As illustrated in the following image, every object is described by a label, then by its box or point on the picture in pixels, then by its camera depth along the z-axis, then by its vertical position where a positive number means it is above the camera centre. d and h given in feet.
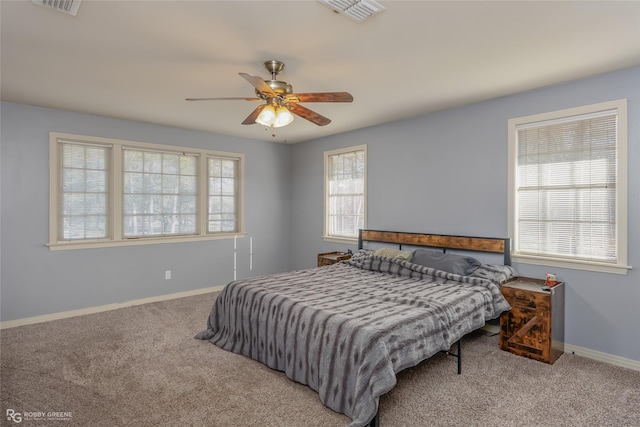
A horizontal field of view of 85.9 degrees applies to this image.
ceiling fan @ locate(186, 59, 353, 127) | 8.40 +2.81
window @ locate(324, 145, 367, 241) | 17.29 +1.00
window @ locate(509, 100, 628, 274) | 9.85 +0.79
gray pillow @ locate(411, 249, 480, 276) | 11.62 -1.77
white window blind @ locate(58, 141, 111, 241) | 14.02 +0.72
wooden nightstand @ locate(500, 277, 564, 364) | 9.76 -3.22
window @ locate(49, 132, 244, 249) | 14.07 +0.77
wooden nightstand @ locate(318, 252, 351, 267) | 16.32 -2.26
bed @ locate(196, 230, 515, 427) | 7.09 -2.58
